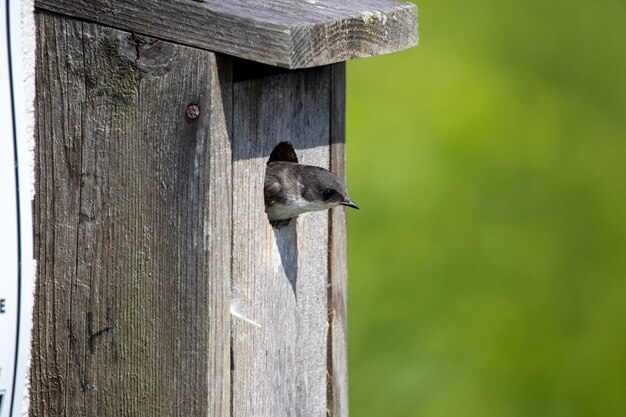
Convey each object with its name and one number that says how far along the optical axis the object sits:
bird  6.39
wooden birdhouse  5.29
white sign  4.75
